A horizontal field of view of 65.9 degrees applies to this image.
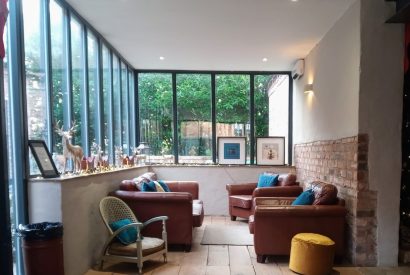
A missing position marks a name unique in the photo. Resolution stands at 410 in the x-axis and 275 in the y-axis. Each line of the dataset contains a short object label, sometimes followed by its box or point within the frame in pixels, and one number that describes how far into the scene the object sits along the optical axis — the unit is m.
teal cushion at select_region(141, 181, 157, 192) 4.16
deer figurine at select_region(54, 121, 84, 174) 3.27
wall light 5.02
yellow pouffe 3.13
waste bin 2.44
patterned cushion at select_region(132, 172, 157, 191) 4.19
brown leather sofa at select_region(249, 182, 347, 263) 3.48
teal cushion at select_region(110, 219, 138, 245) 3.38
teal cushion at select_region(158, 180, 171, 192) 4.66
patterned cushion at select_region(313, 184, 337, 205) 3.55
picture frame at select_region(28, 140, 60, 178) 2.85
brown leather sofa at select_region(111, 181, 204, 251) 3.87
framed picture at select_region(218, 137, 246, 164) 6.47
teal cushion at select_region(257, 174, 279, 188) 5.33
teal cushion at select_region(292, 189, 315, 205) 3.70
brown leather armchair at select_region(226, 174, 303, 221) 4.91
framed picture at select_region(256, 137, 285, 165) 6.42
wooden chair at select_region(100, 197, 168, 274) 3.20
